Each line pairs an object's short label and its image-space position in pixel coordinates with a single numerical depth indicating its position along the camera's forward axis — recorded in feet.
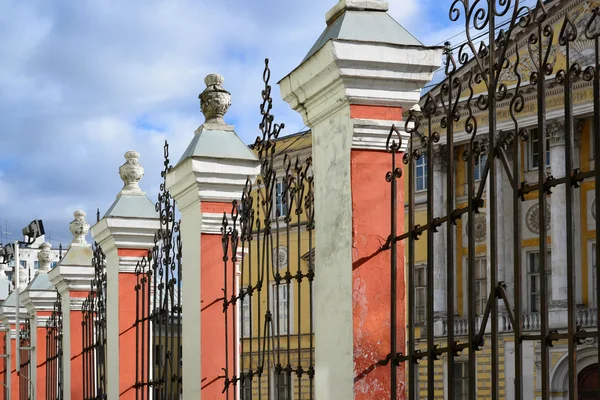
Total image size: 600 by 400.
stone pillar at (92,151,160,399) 42.53
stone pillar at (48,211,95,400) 52.99
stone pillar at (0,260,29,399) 73.94
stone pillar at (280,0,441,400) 21.28
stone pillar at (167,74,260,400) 32.73
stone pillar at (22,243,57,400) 64.13
